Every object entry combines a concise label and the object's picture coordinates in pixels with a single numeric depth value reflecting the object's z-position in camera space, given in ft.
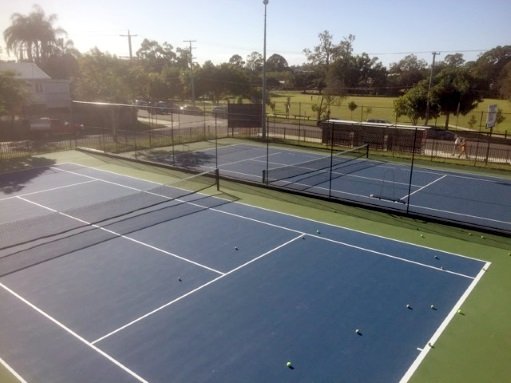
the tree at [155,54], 403.54
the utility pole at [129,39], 179.70
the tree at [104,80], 132.46
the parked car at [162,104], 218.38
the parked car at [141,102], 211.66
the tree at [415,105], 157.38
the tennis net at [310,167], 78.74
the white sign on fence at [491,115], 113.09
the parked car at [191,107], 210.34
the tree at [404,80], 314.96
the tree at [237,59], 420.93
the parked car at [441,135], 146.22
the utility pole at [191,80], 221.42
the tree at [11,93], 111.96
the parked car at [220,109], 197.22
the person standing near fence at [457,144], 107.51
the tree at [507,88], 196.24
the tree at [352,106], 185.22
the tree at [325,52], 265.03
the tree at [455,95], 154.71
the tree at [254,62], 431.84
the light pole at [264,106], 117.12
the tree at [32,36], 248.32
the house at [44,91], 164.32
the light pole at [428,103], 154.68
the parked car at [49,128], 137.69
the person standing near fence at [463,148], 104.01
